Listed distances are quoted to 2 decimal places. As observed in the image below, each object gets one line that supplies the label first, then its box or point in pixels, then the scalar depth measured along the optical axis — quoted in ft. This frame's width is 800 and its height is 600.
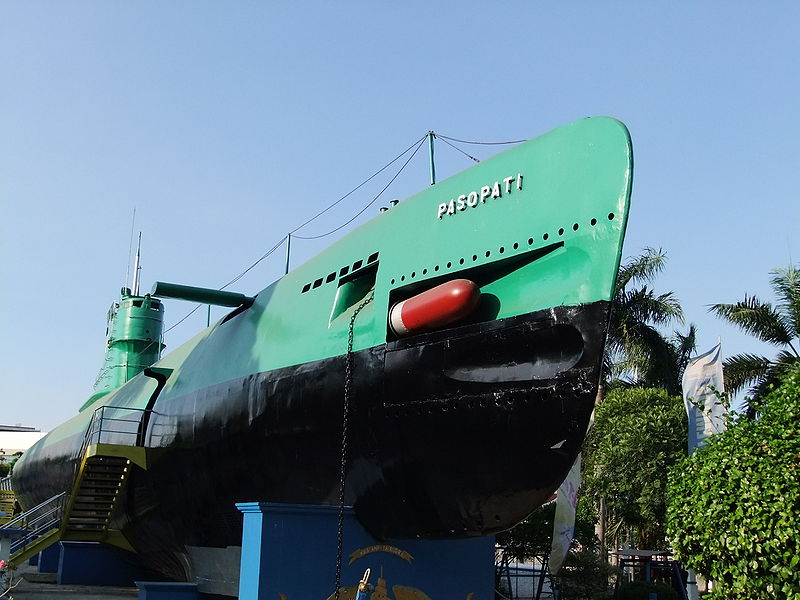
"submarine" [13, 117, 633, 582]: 26.99
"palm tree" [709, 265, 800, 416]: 76.48
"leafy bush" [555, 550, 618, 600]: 61.66
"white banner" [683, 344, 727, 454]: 46.47
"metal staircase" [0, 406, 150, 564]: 50.57
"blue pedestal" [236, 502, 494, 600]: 30.55
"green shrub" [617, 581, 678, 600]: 59.72
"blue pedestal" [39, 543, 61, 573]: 73.67
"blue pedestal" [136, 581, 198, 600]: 40.37
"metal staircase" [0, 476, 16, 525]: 104.92
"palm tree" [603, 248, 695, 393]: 100.78
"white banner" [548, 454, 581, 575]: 51.19
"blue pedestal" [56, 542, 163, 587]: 64.13
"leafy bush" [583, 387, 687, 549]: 71.61
